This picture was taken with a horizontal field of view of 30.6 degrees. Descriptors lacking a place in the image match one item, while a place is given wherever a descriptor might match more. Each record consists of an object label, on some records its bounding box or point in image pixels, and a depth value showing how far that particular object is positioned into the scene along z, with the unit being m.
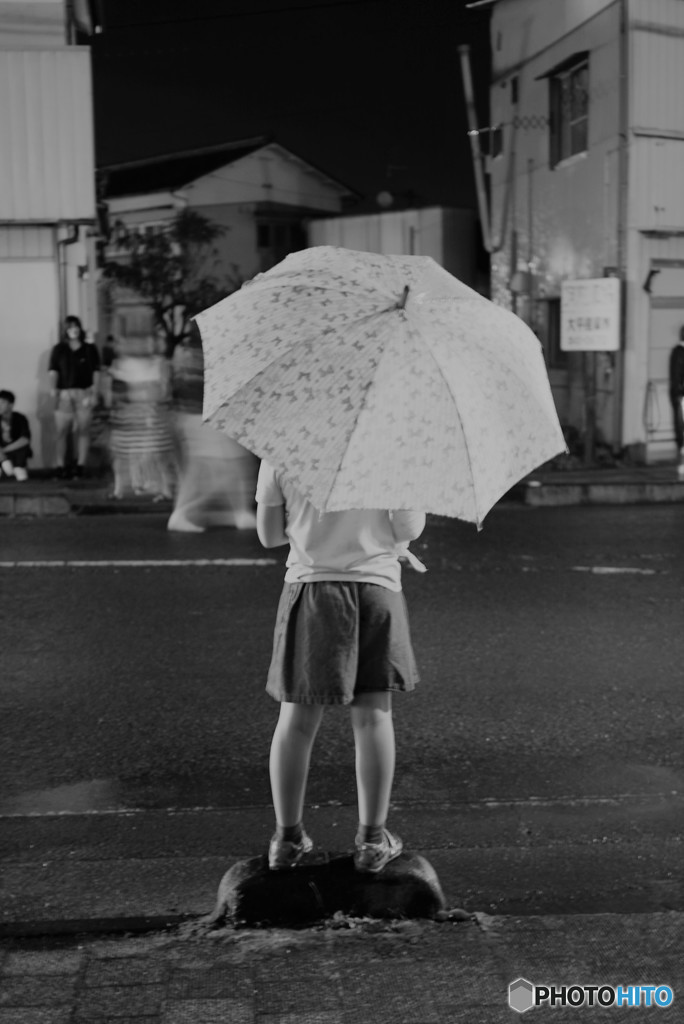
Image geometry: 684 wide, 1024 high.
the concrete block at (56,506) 13.32
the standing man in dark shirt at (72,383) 15.10
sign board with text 15.98
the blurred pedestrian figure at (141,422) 12.93
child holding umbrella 3.67
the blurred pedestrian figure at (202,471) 11.20
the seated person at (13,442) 14.82
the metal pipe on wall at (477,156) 20.30
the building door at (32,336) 16.14
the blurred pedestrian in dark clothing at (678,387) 16.42
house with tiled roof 39.19
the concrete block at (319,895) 3.71
